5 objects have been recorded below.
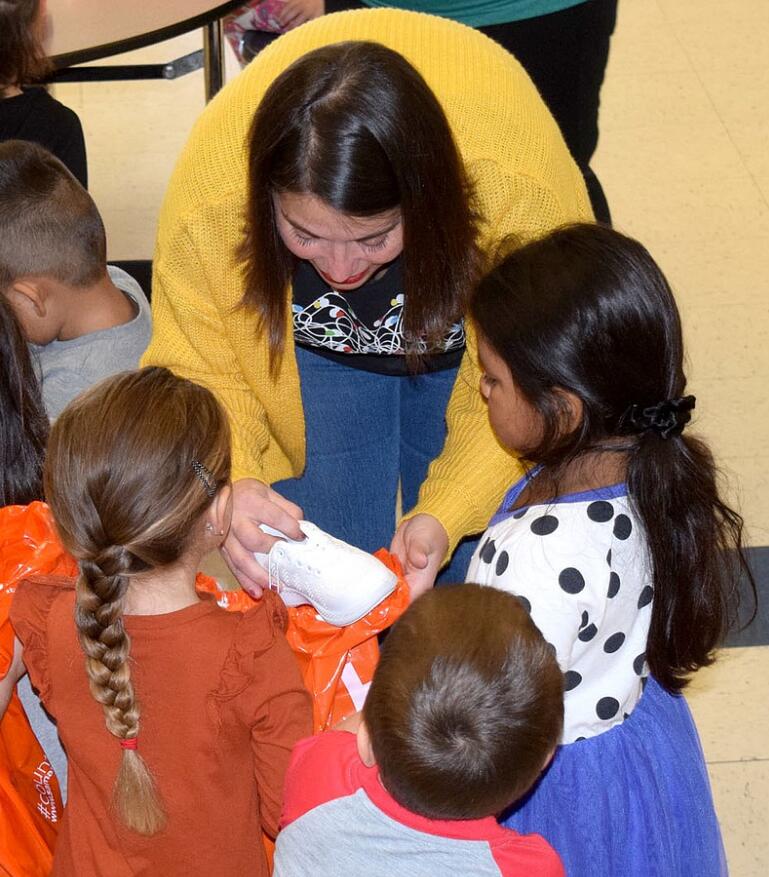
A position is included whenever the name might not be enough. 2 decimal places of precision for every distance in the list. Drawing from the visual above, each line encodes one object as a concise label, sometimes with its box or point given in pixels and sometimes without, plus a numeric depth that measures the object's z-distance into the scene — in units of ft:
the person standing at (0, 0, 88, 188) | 10.85
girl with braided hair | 7.71
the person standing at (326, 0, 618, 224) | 9.92
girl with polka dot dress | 7.94
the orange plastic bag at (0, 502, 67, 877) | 8.09
